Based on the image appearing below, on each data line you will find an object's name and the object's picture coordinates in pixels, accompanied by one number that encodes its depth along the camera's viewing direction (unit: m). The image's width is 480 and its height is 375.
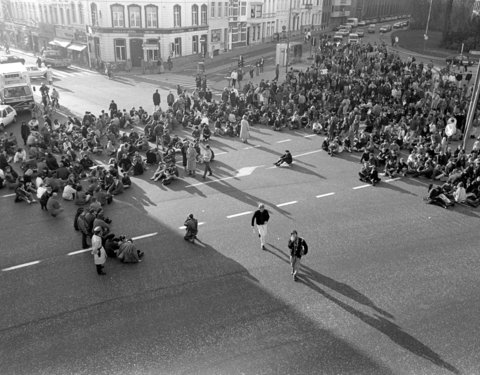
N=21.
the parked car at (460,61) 47.44
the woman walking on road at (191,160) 21.14
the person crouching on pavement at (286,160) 22.77
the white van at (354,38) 64.69
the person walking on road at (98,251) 13.20
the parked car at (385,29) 86.00
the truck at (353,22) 97.07
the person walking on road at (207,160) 21.22
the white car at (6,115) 29.16
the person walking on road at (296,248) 13.07
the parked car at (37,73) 45.81
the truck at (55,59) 53.97
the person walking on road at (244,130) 26.27
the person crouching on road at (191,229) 15.20
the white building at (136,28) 52.16
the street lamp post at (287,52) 48.34
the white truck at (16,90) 32.44
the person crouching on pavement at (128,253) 14.09
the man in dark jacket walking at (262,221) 14.71
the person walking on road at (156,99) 32.25
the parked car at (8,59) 51.76
